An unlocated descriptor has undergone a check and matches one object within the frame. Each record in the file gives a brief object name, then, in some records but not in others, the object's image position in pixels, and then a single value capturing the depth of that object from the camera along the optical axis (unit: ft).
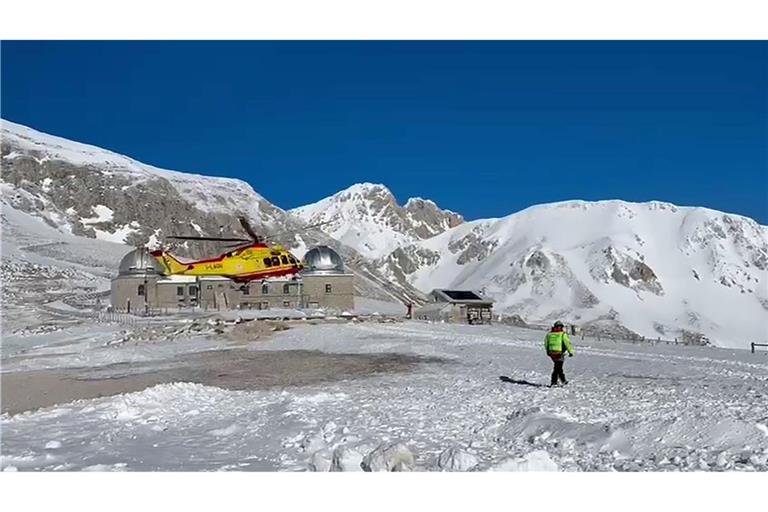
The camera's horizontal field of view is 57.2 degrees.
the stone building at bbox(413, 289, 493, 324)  219.41
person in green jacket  60.18
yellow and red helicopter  188.65
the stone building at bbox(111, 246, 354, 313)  231.30
